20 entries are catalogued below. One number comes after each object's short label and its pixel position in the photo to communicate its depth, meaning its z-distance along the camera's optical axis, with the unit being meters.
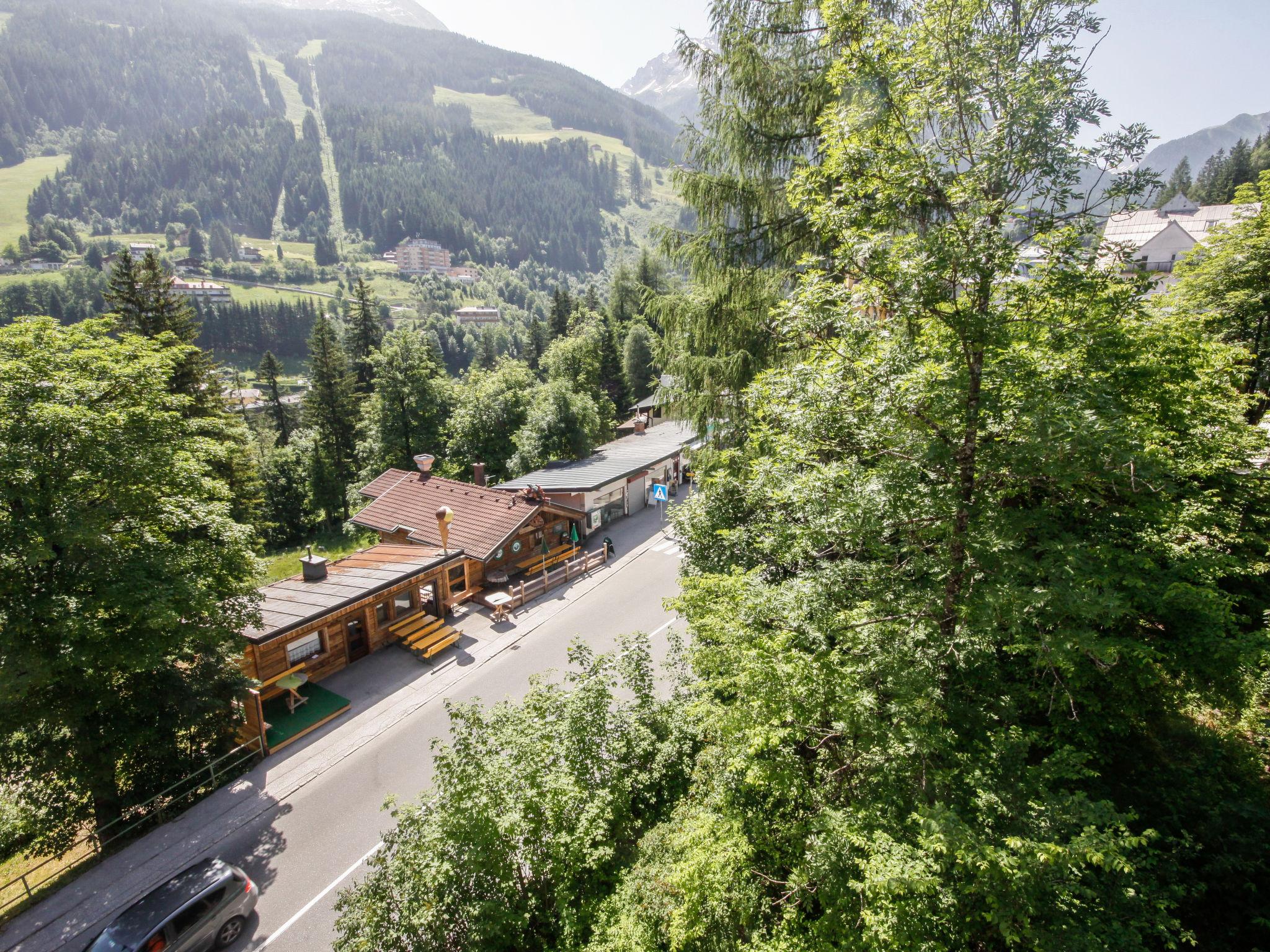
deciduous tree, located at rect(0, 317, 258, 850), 10.41
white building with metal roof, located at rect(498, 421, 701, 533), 27.31
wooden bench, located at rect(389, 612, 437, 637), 19.36
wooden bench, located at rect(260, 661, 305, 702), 16.08
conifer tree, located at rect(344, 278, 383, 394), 47.50
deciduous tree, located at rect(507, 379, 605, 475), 33.41
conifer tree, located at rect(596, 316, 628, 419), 54.75
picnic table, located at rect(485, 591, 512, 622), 21.02
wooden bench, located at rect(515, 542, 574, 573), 24.89
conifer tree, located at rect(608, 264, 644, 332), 66.38
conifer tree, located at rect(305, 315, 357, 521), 40.34
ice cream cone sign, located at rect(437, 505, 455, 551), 20.42
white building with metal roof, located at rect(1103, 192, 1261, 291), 44.16
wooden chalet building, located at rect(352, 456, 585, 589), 22.88
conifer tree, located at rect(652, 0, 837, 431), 11.93
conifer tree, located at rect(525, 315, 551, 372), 71.56
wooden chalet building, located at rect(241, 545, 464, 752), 15.80
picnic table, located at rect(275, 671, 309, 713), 16.12
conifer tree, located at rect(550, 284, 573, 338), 64.69
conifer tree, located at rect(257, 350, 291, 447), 46.91
